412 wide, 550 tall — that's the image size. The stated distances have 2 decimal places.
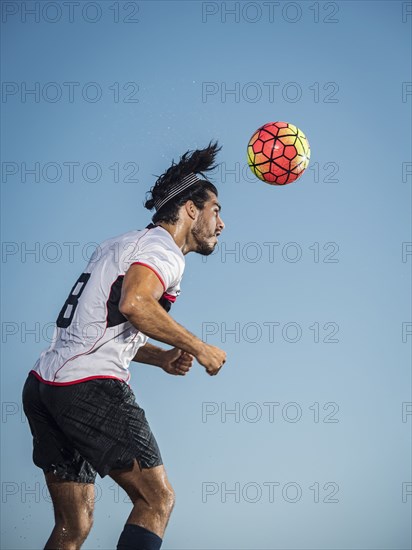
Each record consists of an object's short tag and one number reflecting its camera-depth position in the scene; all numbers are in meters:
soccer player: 6.76
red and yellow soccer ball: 10.25
